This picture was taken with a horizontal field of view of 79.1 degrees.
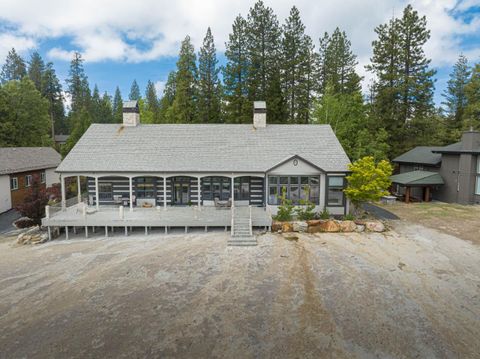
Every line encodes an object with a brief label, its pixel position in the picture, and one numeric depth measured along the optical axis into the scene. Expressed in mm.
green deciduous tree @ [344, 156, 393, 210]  15852
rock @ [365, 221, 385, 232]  15406
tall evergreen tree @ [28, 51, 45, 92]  55994
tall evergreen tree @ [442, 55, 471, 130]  41125
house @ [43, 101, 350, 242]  16297
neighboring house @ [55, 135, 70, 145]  54684
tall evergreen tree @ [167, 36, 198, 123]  31312
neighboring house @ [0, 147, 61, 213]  21250
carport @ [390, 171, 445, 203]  23594
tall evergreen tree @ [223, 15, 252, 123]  31203
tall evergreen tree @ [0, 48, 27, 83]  59688
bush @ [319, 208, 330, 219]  16406
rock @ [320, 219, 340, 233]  15406
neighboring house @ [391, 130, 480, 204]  22078
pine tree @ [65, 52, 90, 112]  59062
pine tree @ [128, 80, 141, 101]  77538
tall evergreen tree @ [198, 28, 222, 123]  32031
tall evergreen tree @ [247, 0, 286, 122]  31016
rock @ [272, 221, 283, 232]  15383
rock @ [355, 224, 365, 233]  15469
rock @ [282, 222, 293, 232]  15325
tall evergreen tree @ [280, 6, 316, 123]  32312
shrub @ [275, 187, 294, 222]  16062
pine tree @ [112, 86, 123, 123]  73531
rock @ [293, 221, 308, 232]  15328
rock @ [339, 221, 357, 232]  15445
